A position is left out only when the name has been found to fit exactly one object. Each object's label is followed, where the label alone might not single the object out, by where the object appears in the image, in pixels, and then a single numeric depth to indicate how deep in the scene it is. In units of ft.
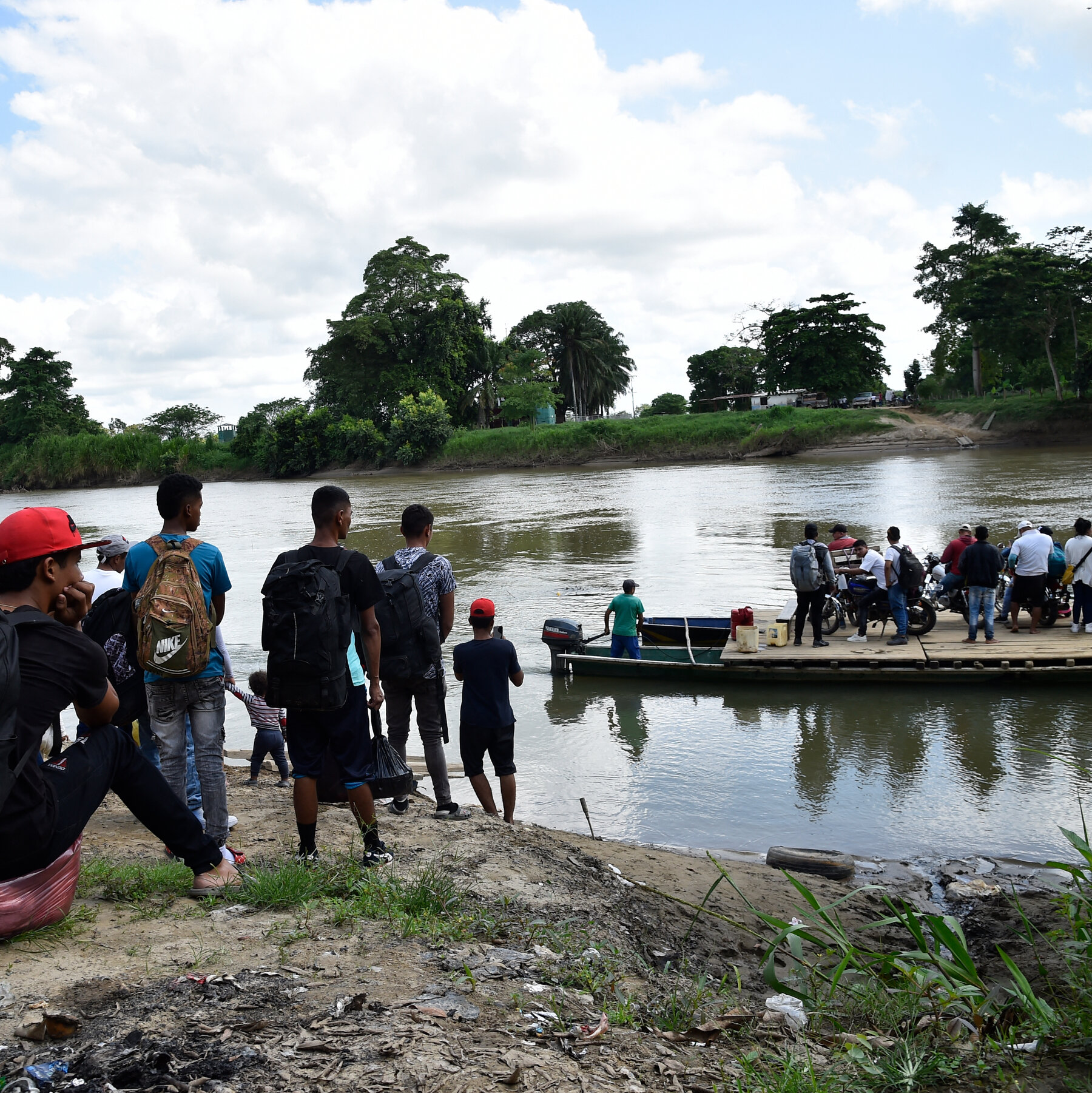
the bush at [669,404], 292.61
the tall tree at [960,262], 206.39
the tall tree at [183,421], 336.49
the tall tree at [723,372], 265.34
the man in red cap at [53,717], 10.17
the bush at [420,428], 227.81
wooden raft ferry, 35.76
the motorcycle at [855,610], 41.14
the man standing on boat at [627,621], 40.52
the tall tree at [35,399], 283.59
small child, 23.97
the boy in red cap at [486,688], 19.85
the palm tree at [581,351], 259.39
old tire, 20.56
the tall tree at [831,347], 217.97
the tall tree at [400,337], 239.09
